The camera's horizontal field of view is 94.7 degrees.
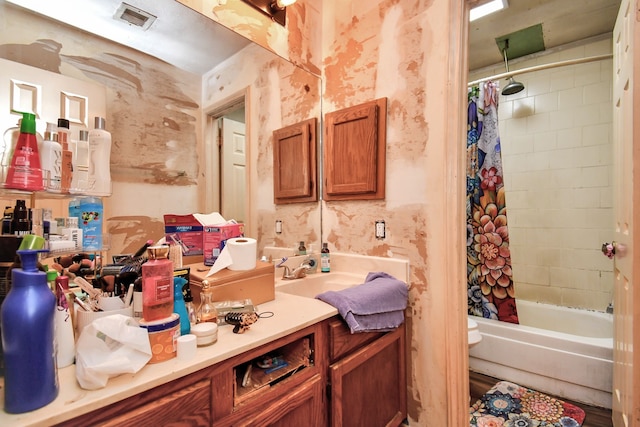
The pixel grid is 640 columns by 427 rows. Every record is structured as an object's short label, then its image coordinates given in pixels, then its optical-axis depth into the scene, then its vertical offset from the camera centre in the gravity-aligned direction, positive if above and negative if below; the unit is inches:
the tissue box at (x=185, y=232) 45.1 -2.7
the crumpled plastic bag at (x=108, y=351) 22.1 -10.9
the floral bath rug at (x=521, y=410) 62.2 -44.4
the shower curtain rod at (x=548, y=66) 79.0 +40.6
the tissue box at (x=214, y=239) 44.9 -3.8
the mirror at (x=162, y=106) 36.5 +17.6
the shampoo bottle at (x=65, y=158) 33.3 +6.5
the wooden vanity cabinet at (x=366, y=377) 41.2 -25.9
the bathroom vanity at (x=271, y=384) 22.2 -17.6
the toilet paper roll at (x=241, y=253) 42.3 -5.7
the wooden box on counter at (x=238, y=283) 39.1 -9.7
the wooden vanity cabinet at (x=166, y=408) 21.9 -15.6
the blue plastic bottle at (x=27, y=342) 19.5 -8.5
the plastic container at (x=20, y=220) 27.8 -0.4
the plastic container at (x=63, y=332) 24.3 -9.7
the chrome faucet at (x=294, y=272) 61.1 -12.3
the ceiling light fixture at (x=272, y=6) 57.8 +42.0
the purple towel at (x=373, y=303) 43.1 -14.2
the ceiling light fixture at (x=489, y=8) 75.8 +53.9
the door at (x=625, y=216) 41.9 -0.8
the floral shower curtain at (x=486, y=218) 83.2 -1.6
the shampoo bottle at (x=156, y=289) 27.5 -7.0
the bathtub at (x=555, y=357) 66.7 -35.8
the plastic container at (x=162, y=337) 26.2 -11.1
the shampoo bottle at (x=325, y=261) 67.2 -10.8
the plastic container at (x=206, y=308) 33.6 -11.1
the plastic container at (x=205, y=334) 29.5 -12.1
